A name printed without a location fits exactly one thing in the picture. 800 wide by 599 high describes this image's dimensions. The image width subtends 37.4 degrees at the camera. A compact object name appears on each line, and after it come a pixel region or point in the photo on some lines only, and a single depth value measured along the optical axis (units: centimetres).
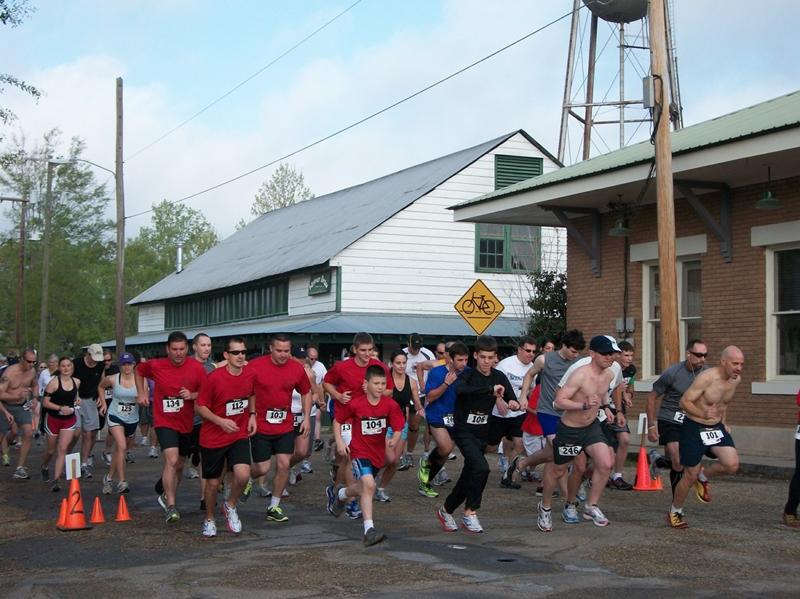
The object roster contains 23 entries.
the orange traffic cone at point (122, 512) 1224
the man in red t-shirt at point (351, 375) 1229
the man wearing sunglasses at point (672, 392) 1266
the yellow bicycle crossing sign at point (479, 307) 2125
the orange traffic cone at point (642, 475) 1493
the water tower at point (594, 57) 3231
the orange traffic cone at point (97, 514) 1209
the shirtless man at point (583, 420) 1096
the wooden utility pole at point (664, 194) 1609
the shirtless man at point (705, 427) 1103
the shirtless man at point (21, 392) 1755
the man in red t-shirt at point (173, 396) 1231
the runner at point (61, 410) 1561
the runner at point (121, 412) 1440
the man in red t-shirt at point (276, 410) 1175
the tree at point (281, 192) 7950
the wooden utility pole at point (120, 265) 3316
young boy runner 1073
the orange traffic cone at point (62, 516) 1155
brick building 1784
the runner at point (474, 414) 1105
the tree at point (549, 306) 2691
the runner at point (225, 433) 1112
